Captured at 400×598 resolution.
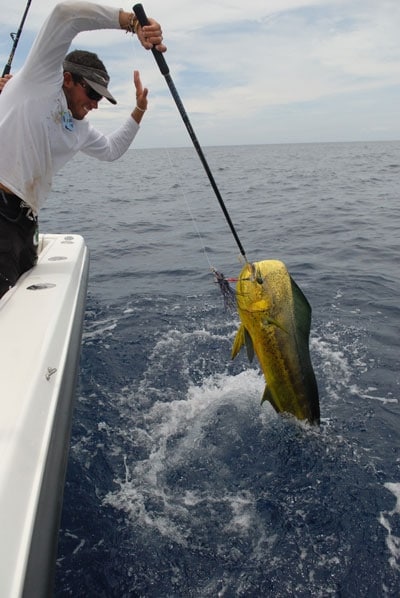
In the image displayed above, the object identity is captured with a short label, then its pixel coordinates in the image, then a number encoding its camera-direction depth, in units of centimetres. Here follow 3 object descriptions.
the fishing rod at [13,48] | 508
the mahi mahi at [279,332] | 272
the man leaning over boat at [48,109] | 269
